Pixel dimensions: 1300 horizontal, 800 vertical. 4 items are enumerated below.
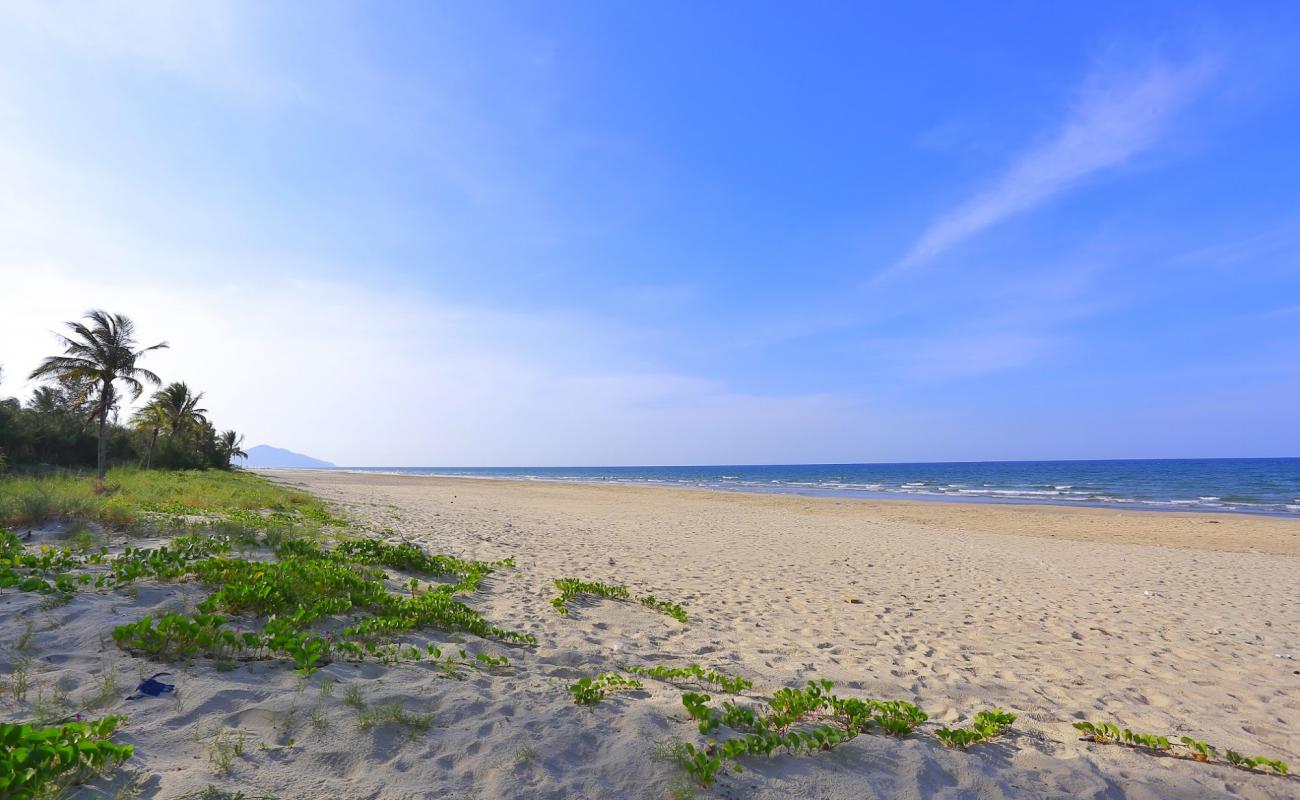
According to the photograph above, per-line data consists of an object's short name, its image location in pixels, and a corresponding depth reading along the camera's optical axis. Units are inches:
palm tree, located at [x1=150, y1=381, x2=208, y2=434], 1435.8
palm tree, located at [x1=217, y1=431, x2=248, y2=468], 1920.5
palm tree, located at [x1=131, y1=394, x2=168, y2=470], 1309.1
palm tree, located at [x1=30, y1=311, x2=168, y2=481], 776.3
